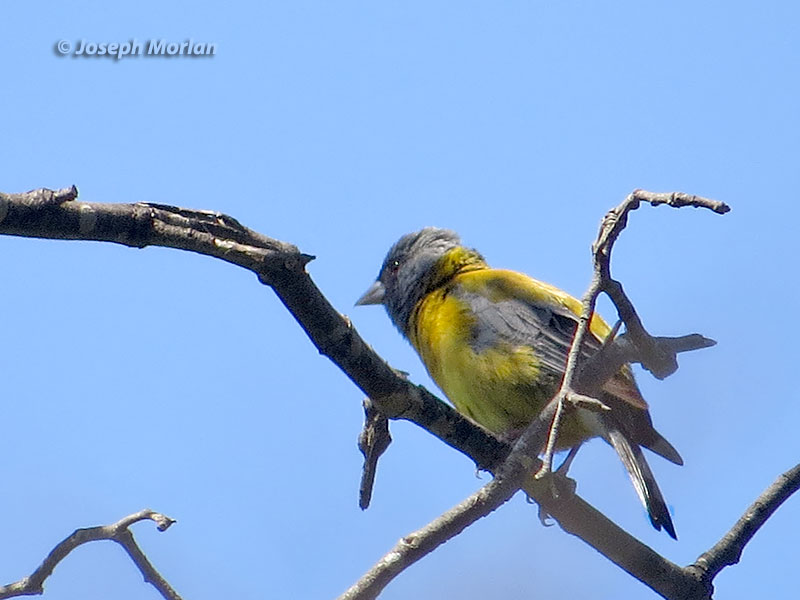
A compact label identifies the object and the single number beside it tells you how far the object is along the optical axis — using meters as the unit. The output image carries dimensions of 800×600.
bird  9.88
